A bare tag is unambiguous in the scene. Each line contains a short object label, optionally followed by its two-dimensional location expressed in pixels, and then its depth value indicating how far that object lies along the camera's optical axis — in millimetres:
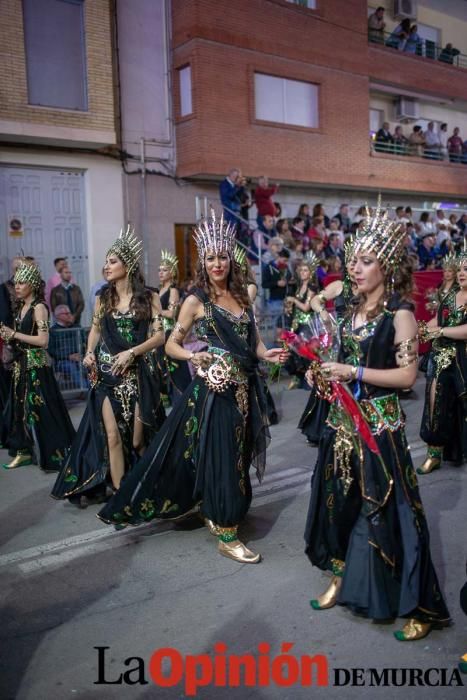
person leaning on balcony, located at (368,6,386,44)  21406
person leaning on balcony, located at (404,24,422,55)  22469
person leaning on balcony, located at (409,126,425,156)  22891
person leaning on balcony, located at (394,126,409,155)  22406
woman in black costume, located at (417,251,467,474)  6766
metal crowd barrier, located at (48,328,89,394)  10820
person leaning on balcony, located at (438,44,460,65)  24453
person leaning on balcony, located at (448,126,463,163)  24594
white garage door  14531
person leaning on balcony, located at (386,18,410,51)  22141
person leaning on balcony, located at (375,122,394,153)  21828
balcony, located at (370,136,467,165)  21844
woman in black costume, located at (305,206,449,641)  3613
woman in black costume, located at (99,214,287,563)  4781
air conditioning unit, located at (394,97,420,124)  23625
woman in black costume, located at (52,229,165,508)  5750
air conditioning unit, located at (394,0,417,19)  22766
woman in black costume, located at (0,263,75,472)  7066
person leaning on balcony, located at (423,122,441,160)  23527
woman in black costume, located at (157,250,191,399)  8961
